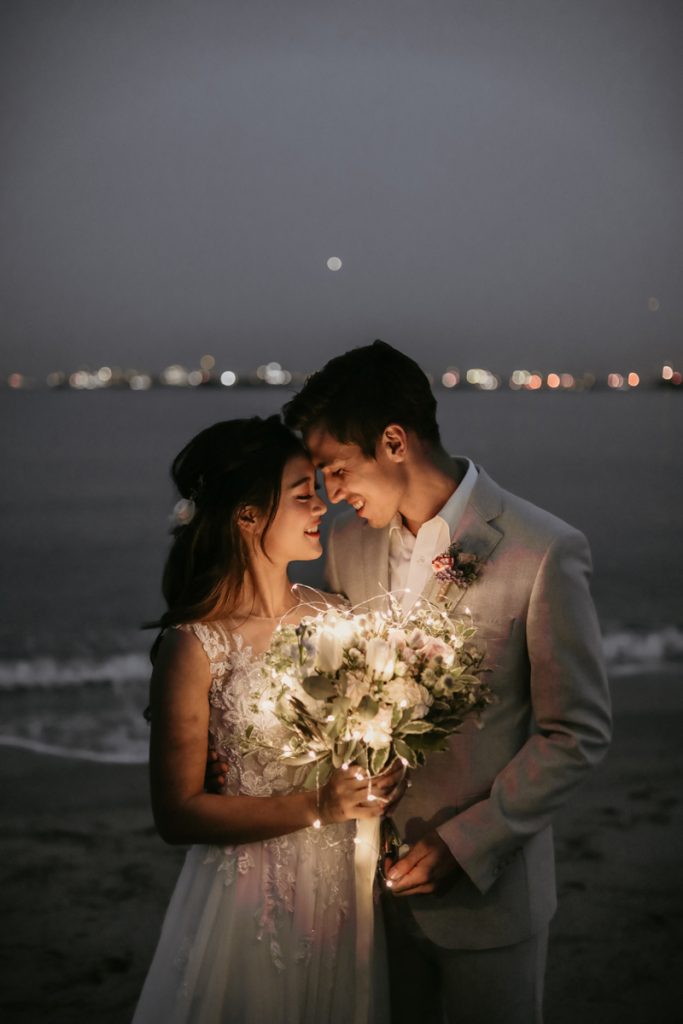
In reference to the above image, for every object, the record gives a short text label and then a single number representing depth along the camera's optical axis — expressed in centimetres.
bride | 288
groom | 275
